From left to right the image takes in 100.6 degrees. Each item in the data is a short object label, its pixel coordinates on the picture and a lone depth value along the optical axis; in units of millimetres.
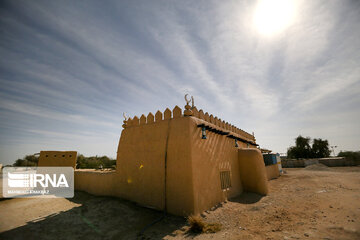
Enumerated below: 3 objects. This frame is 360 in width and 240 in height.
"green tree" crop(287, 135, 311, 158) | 33675
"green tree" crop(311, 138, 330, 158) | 32188
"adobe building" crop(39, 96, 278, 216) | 5609
